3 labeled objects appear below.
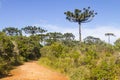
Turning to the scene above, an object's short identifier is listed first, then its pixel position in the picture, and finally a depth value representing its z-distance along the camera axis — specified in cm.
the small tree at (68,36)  3114
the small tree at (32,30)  2949
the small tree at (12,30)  2900
